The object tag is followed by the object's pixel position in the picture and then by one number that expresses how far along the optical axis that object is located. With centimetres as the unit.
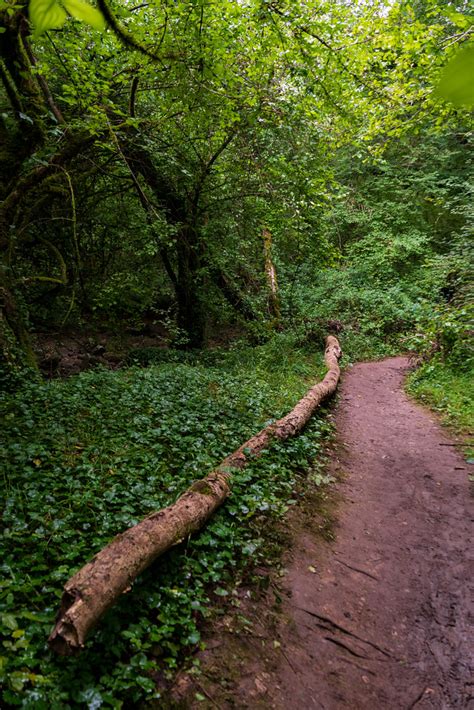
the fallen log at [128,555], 223
